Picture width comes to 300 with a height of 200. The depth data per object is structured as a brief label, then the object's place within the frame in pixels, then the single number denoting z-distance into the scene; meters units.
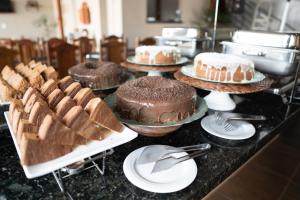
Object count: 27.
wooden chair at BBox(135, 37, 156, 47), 2.17
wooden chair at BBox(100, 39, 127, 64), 2.05
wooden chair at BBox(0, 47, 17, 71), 1.46
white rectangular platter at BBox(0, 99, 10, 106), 0.63
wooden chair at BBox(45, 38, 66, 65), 1.73
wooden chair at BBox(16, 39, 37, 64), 2.26
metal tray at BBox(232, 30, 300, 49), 0.88
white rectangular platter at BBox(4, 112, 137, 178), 0.39
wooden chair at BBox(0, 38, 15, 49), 2.60
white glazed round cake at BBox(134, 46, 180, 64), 1.08
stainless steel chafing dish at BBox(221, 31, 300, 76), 0.88
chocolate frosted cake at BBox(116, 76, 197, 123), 0.59
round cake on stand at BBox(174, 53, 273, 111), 0.78
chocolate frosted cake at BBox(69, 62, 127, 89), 0.83
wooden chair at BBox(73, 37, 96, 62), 2.38
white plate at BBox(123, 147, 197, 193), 0.45
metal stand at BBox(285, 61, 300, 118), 0.87
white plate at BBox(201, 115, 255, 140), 0.64
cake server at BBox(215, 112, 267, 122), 0.68
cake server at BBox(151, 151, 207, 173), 0.50
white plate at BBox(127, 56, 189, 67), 1.12
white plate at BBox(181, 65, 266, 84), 0.80
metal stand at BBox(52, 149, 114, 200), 0.45
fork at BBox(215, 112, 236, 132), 0.68
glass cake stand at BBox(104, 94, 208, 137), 0.58
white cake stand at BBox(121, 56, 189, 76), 1.03
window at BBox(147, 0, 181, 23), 3.69
